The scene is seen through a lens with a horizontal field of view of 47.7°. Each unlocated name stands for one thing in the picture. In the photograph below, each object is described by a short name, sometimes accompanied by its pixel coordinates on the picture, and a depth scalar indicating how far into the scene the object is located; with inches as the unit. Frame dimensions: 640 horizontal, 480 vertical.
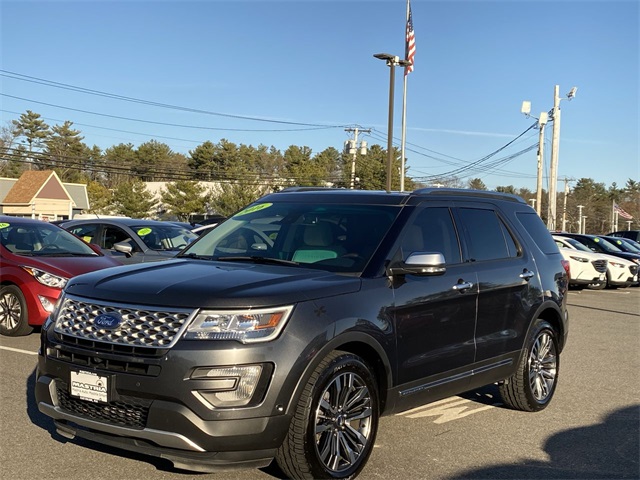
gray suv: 155.6
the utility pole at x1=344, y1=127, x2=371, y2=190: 1912.3
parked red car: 356.2
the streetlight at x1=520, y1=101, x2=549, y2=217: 1676.9
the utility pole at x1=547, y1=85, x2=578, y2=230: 1523.1
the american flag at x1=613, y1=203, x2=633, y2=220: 2484.4
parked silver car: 490.3
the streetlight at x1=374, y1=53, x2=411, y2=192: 1050.4
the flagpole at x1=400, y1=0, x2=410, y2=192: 1437.0
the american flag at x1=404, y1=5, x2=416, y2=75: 1295.5
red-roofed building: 2674.7
